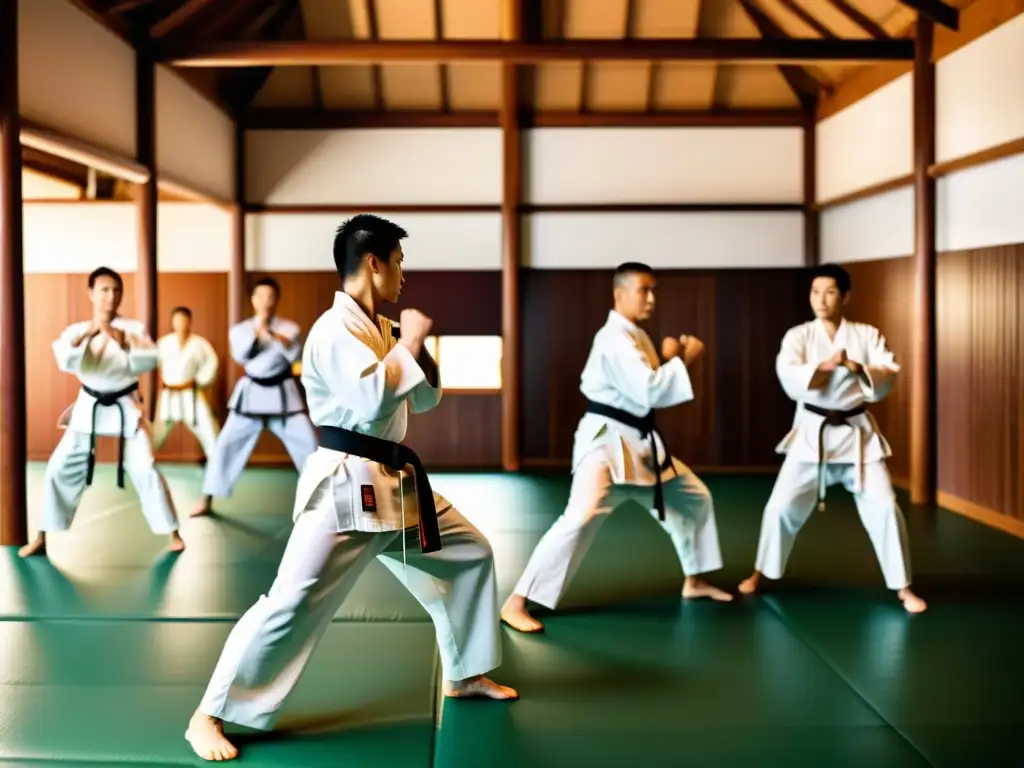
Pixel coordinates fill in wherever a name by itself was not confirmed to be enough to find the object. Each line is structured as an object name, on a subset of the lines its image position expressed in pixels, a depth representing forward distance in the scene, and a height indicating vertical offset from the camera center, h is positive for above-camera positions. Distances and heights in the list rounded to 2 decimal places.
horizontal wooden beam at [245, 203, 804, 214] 8.66 +1.33
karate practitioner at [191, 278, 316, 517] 6.19 -0.14
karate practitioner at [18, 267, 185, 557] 4.90 -0.17
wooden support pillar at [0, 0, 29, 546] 5.10 +0.21
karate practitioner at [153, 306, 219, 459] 7.63 -0.14
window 8.85 +0.11
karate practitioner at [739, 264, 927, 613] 4.15 -0.25
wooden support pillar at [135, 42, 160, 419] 6.93 +1.16
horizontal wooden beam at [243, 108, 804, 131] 8.69 +2.04
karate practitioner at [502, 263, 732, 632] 3.91 -0.33
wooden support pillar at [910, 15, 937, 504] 6.62 +0.53
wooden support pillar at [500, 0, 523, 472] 8.54 +0.72
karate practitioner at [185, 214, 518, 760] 2.63 -0.29
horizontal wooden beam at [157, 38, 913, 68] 7.00 +2.11
